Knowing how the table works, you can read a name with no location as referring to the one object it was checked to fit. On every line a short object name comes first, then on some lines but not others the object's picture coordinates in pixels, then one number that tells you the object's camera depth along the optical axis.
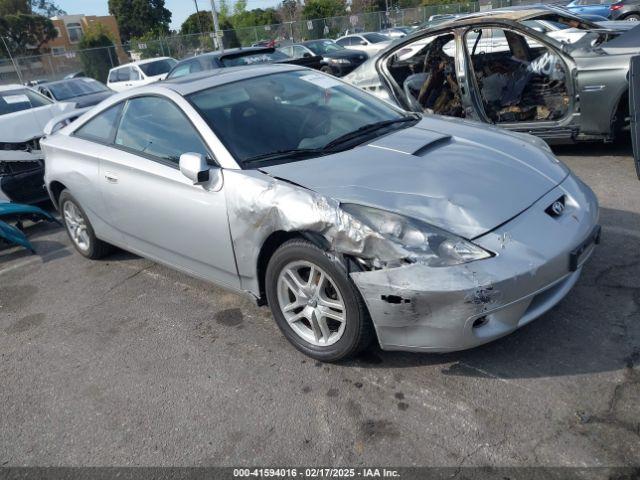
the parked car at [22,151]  6.47
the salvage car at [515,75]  5.32
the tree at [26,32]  52.44
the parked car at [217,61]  10.30
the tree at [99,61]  28.11
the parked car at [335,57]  16.28
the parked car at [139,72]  17.27
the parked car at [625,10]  17.06
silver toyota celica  2.50
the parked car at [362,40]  23.21
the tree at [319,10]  47.88
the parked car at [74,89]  10.59
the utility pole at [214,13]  26.94
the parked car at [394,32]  25.83
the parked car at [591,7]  19.55
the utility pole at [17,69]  24.98
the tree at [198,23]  59.94
